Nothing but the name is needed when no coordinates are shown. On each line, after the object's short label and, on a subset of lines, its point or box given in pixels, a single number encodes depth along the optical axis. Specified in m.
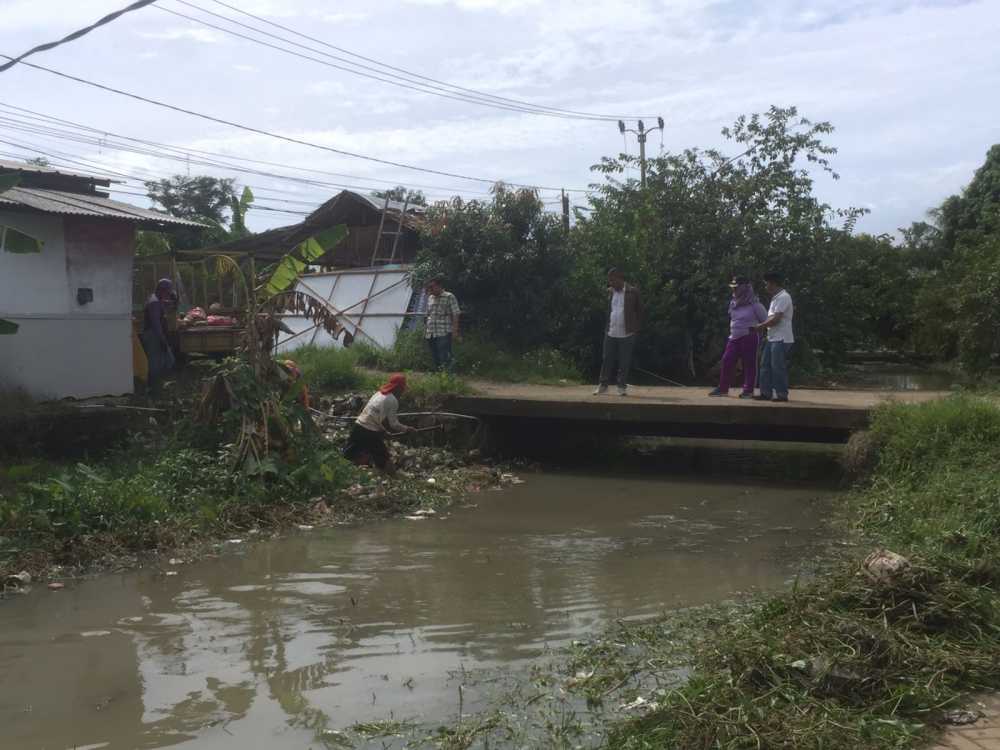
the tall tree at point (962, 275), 17.78
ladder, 23.06
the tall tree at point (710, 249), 18.25
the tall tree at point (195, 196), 37.91
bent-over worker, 11.38
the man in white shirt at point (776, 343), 11.83
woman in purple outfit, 12.51
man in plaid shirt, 14.80
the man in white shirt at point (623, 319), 12.94
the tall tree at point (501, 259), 16.97
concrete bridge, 11.69
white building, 11.80
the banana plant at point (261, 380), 10.41
